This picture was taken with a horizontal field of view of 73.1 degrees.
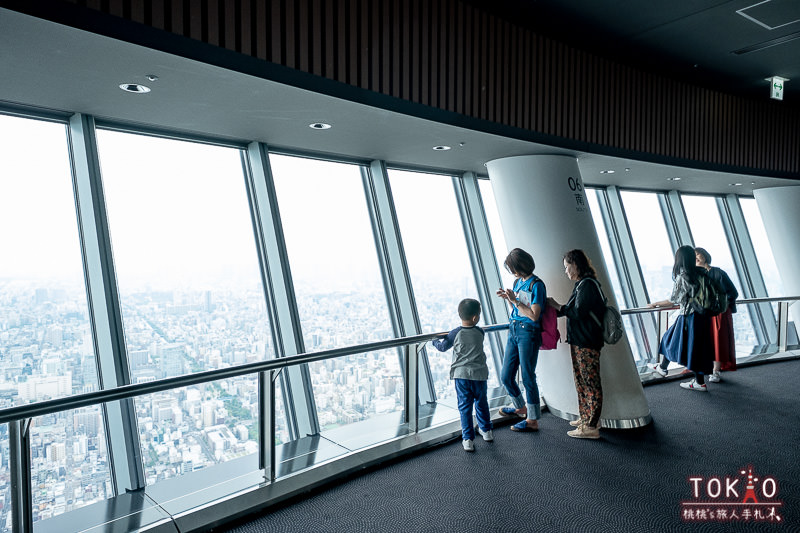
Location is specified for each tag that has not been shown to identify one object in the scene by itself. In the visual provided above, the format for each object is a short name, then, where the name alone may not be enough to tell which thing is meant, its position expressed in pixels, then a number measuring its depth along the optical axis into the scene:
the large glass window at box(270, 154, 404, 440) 5.64
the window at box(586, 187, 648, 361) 8.94
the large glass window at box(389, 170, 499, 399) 6.61
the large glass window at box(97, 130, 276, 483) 4.04
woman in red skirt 6.34
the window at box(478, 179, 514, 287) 7.35
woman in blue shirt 4.67
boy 4.29
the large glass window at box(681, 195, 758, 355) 10.27
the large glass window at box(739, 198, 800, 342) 10.88
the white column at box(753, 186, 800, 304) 9.23
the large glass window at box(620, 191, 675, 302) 9.37
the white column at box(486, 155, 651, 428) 5.27
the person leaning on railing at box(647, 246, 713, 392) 5.82
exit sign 6.92
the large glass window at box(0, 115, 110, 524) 3.94
